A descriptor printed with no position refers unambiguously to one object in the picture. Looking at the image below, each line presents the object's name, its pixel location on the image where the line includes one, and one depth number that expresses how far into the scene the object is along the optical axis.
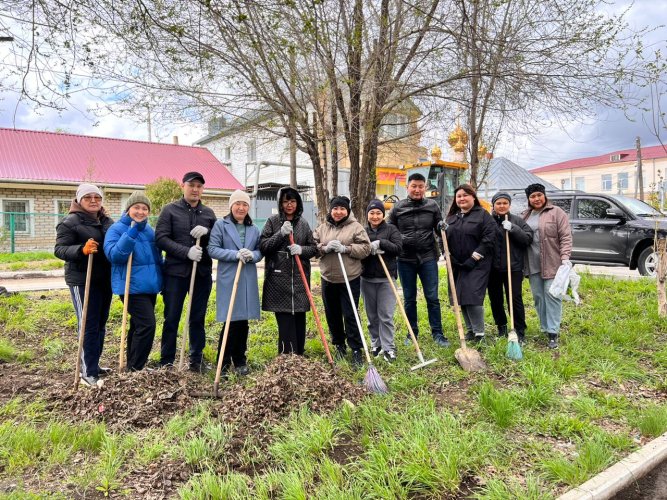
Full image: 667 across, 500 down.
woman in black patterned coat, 4.30
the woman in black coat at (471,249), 4.89
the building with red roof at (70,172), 16.67
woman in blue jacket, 4.01
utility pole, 26.53
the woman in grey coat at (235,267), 4.23
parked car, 8.81
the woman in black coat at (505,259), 5.03
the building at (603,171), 49.16
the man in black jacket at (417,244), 5.03
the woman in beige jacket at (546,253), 4.96
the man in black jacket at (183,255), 4.21
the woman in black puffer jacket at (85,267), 4.05
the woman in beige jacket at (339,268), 4.54
